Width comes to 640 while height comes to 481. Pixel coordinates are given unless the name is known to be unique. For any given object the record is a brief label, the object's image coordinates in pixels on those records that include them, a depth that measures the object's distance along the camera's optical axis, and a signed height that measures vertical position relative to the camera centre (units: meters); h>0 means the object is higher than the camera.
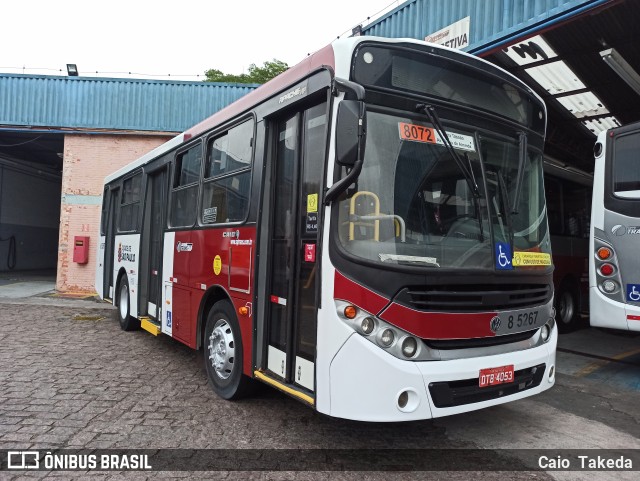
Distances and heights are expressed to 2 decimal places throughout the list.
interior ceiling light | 8.03 +3.48
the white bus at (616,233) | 5.80 +0.37
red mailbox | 13.48 -0.14
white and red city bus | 3.14 +0.12
